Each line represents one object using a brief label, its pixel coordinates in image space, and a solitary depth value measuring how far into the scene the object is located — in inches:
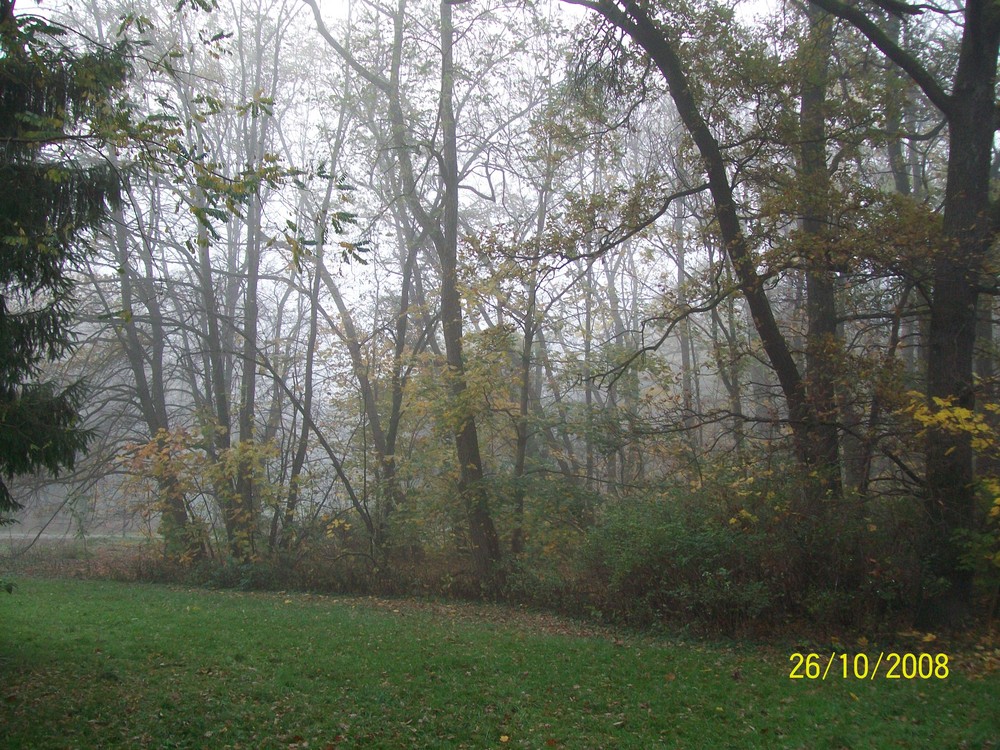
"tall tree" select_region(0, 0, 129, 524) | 255.0
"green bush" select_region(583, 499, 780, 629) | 405.1
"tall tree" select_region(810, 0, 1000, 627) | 362.9
